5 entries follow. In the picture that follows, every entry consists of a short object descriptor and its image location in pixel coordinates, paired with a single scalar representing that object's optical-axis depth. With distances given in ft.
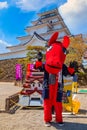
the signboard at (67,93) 8.58
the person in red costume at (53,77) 6.49
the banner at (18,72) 27.90
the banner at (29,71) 10.26
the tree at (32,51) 32.62
